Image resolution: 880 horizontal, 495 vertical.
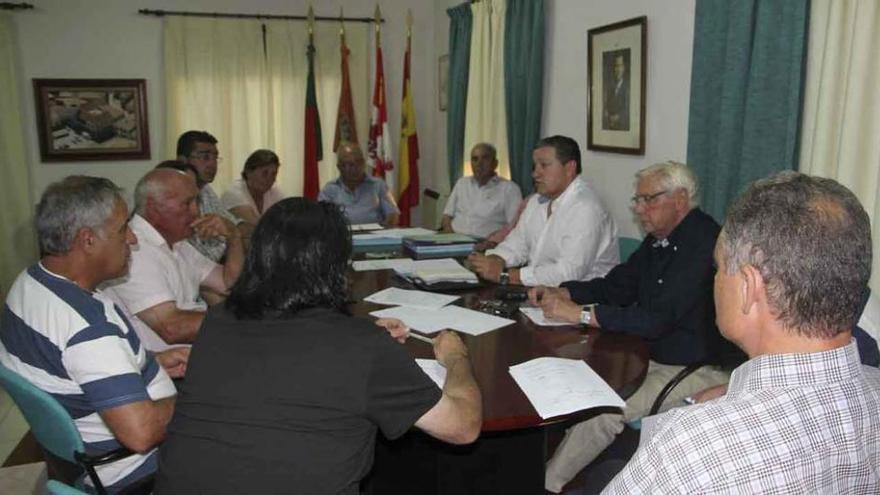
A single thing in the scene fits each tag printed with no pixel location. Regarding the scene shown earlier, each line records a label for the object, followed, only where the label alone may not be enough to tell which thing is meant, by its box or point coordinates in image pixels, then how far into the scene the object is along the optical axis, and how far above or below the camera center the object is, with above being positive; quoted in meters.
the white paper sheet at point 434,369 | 1.62 -0.57
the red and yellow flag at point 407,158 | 6.05 -0.19
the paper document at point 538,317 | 2.09 -0.56
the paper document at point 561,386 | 1.49 -0.57
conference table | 1.81 -0.84
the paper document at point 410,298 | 2.33 -0.56
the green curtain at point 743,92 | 2.42 +0.19
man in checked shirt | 0.88 -0.32
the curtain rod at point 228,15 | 5.36 +0.96
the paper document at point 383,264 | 2.91 -0.55
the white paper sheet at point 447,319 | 2.04 -0.56
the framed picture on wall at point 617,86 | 3.40 +0.28
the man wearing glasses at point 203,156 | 3.44 -0.12
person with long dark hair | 1.20 -0.45
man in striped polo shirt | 1.42 -0.44
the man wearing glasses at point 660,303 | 2.09 -0.53
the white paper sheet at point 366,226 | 4.13 -0.55
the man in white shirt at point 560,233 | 2.85 -0.42
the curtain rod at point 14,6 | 4.95 +0.92
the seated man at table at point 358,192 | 4.70 -0.40
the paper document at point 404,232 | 3.77 -0.53
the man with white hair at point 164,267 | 2.08 -0.44
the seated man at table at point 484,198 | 4.62 -0.41
